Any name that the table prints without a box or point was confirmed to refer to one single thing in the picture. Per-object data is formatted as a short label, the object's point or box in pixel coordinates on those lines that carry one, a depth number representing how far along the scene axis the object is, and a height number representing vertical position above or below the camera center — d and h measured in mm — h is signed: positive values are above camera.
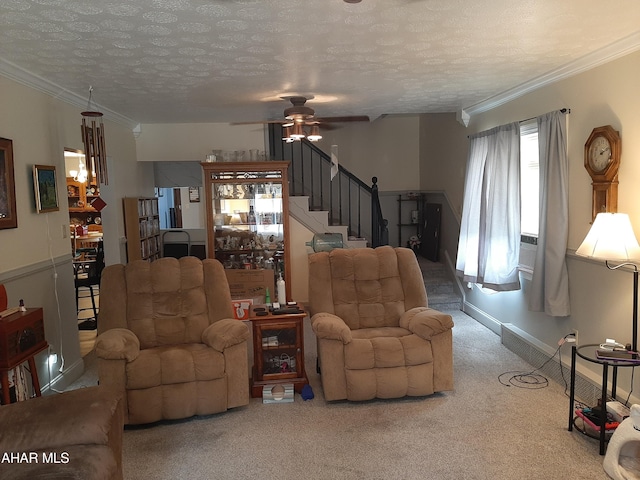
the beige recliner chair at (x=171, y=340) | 3195 -987
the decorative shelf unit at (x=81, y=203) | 9406 -21
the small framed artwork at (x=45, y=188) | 3629 +116
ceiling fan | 4512 +699
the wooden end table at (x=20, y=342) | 2699 -812
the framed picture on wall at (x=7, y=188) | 3195 +107
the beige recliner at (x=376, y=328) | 3469 -1015
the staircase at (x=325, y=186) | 7418 +131
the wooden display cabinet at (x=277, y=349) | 3695 -1176
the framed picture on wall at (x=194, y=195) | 8359 +65
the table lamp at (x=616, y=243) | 2801 -326
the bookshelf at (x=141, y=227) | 5715 -340
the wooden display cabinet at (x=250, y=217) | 6125 -262
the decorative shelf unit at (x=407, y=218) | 7754 -400
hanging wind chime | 3768 +401
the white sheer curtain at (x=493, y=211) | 4492 -201
